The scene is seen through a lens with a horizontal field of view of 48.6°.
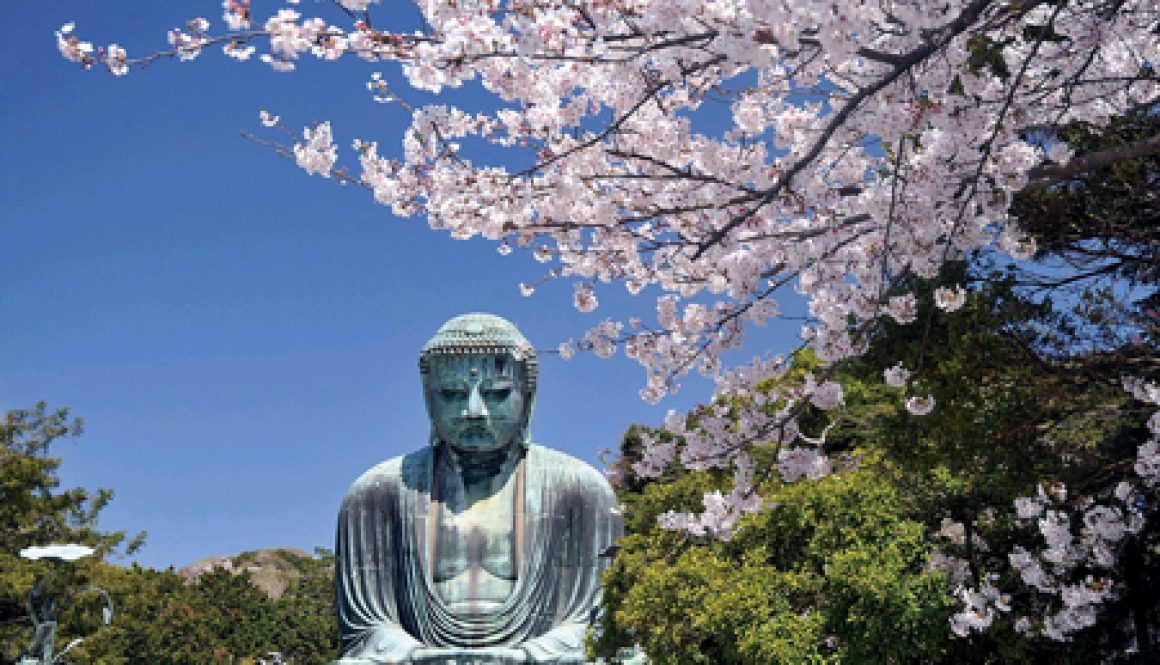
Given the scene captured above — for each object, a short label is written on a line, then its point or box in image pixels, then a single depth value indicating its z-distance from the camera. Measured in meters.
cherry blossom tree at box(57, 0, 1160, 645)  5.62
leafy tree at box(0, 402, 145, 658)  26.77
